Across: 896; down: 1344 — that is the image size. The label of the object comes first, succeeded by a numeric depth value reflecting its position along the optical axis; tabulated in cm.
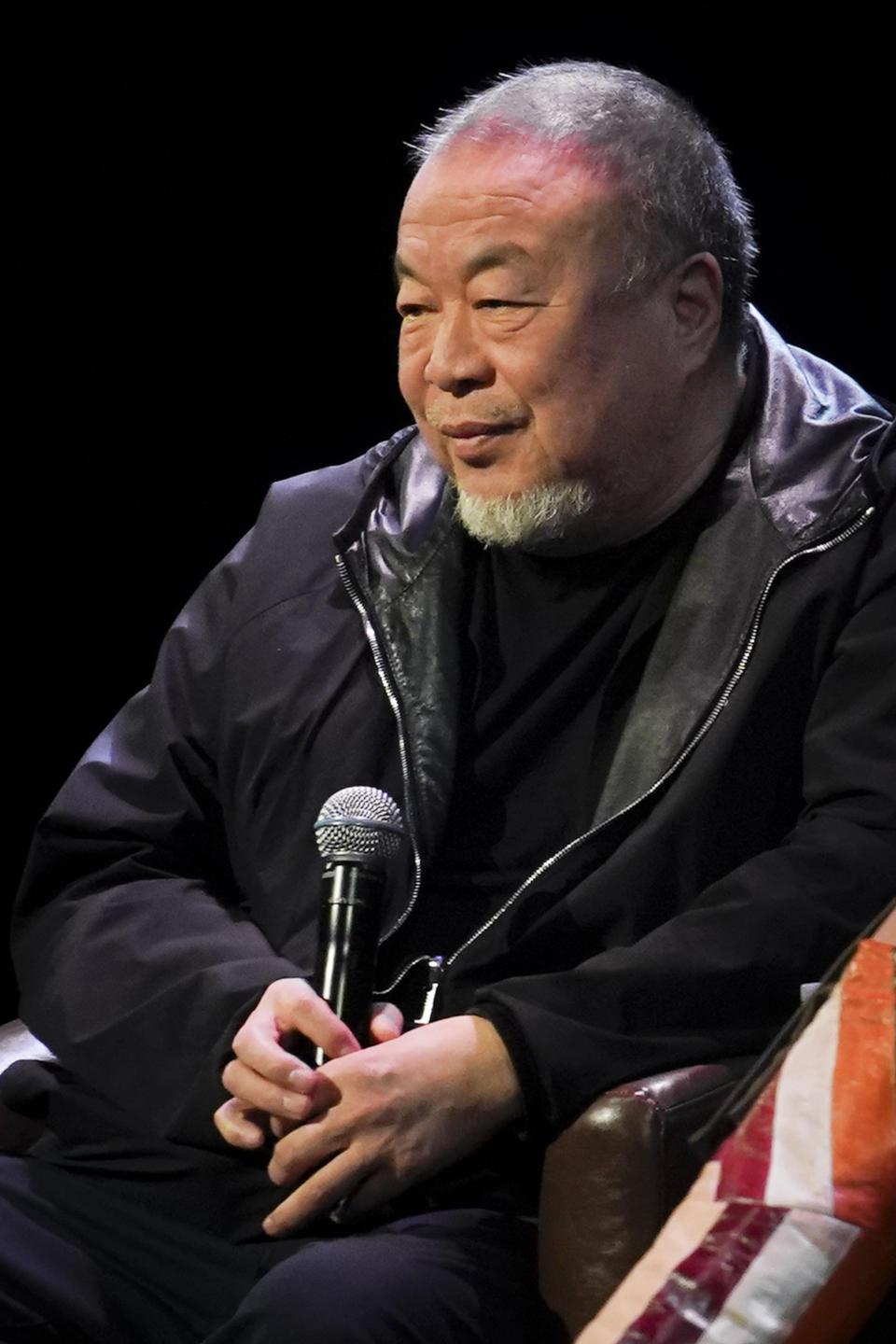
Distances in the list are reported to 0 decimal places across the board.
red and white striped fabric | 652
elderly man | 685
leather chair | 672
